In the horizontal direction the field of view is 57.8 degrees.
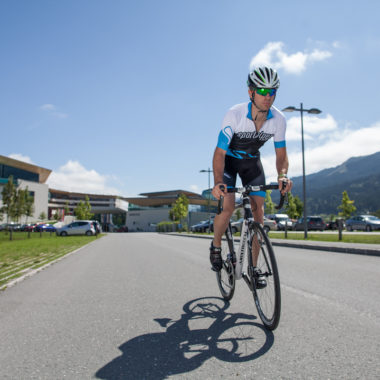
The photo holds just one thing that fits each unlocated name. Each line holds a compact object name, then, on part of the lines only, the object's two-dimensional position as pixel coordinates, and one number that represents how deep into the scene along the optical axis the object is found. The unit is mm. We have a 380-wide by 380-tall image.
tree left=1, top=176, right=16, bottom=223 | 38719
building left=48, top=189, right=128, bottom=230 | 117375
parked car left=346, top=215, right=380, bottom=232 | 30953
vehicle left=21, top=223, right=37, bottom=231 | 55922
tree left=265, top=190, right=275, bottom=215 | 51925
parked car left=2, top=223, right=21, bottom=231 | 55466
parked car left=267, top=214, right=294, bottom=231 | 38938
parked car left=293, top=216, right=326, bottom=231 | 35719
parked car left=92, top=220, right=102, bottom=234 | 35938
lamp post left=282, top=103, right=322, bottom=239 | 21266
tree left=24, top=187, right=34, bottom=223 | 44281
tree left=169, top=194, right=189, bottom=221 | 64312
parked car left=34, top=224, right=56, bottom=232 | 56244
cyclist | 3416
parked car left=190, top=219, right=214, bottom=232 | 42344
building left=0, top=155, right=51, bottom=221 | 68625
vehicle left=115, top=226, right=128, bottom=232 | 87438
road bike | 2916
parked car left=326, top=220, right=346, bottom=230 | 40256
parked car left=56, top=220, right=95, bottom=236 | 35531
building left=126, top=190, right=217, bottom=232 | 90688
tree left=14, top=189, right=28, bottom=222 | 38812
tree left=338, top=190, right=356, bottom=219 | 47084
